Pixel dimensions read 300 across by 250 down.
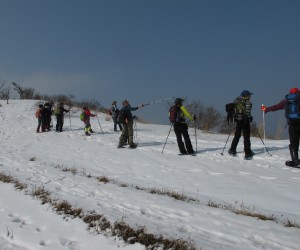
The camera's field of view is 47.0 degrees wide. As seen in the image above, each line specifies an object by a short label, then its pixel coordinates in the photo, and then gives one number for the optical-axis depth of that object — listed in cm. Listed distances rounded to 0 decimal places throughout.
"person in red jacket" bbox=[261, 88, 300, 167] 1042
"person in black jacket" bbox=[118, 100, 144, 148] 1577
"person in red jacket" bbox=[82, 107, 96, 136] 2111
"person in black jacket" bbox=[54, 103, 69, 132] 2308
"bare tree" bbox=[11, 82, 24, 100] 6316
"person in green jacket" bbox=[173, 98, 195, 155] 1337
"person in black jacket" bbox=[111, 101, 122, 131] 2266
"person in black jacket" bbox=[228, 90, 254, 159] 1210
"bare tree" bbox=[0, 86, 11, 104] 5545
